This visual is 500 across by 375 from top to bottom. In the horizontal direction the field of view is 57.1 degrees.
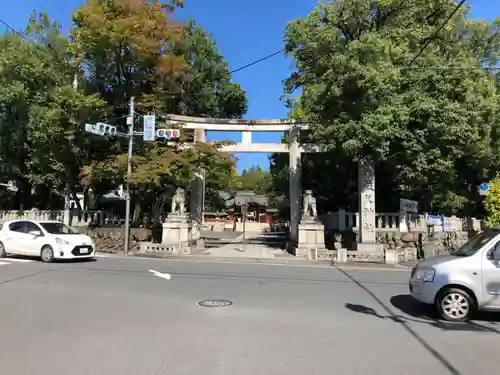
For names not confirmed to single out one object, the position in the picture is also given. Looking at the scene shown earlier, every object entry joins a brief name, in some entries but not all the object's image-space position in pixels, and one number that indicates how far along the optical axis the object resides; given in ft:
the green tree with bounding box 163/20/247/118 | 116.98
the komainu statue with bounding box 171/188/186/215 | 75.41
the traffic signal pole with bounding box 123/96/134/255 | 68.85
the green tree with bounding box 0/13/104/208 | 72.79
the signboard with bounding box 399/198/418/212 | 71.56
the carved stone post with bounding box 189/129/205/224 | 84.53
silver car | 23.76
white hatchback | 50.49
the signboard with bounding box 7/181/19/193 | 91.66
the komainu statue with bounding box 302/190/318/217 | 74.49
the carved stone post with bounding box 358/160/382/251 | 68.52
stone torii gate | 83.15
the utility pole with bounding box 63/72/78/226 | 80.55
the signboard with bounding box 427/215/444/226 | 74.54
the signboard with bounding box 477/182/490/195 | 85.81
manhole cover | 27.32
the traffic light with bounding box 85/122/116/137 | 66.90
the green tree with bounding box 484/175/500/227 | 68.33
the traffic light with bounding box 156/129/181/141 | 68.05
